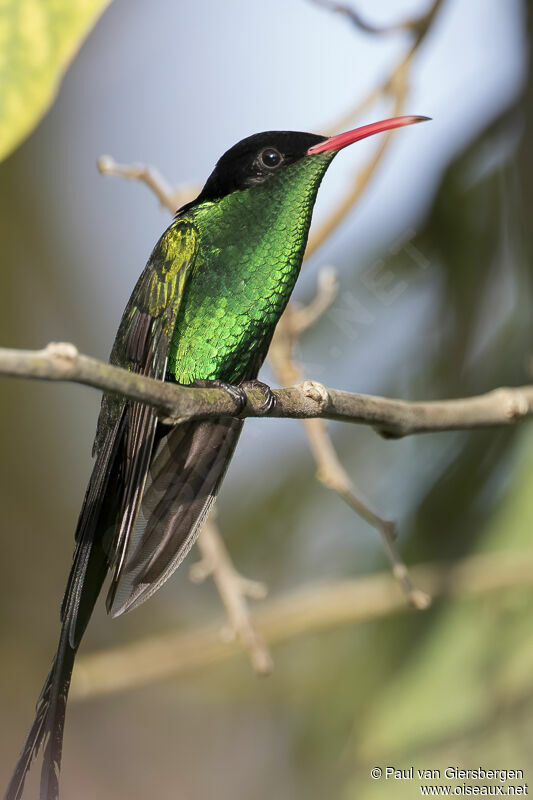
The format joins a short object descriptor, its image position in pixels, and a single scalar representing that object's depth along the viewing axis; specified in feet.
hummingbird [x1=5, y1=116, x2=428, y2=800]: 6.19
